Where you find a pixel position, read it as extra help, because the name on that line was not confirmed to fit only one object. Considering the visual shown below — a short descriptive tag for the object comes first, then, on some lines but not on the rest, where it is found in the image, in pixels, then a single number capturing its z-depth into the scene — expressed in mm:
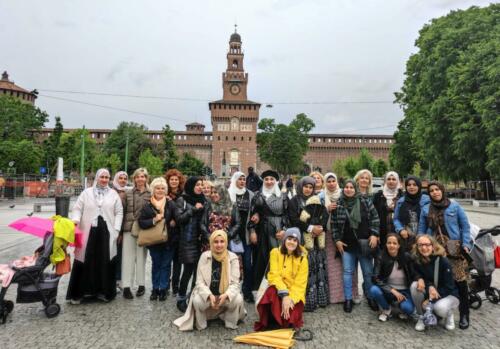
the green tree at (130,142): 59844
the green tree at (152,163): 53844
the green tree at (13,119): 37375
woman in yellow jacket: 4316
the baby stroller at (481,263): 4930
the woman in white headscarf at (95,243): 5285
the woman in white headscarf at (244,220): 5383
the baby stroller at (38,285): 4508
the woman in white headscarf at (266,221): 5301
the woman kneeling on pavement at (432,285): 4422
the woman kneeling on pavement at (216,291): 4387
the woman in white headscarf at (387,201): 5438
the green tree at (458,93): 20750
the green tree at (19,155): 32562
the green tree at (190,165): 60344
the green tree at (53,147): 50062
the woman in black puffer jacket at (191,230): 5129
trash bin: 13523
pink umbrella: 4816
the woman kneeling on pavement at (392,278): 4711
